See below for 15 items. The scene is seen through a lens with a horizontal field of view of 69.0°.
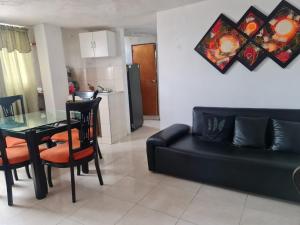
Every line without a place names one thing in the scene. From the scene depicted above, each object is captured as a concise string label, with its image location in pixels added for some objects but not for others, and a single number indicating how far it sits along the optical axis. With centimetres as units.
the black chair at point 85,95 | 358
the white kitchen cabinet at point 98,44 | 402
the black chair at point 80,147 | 225
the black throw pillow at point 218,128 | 267
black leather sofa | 208
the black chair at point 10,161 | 222
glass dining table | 226
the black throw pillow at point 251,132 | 245
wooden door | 565
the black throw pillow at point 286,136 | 227
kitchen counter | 395
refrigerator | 463
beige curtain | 356
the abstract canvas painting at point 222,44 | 279
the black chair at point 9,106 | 290
